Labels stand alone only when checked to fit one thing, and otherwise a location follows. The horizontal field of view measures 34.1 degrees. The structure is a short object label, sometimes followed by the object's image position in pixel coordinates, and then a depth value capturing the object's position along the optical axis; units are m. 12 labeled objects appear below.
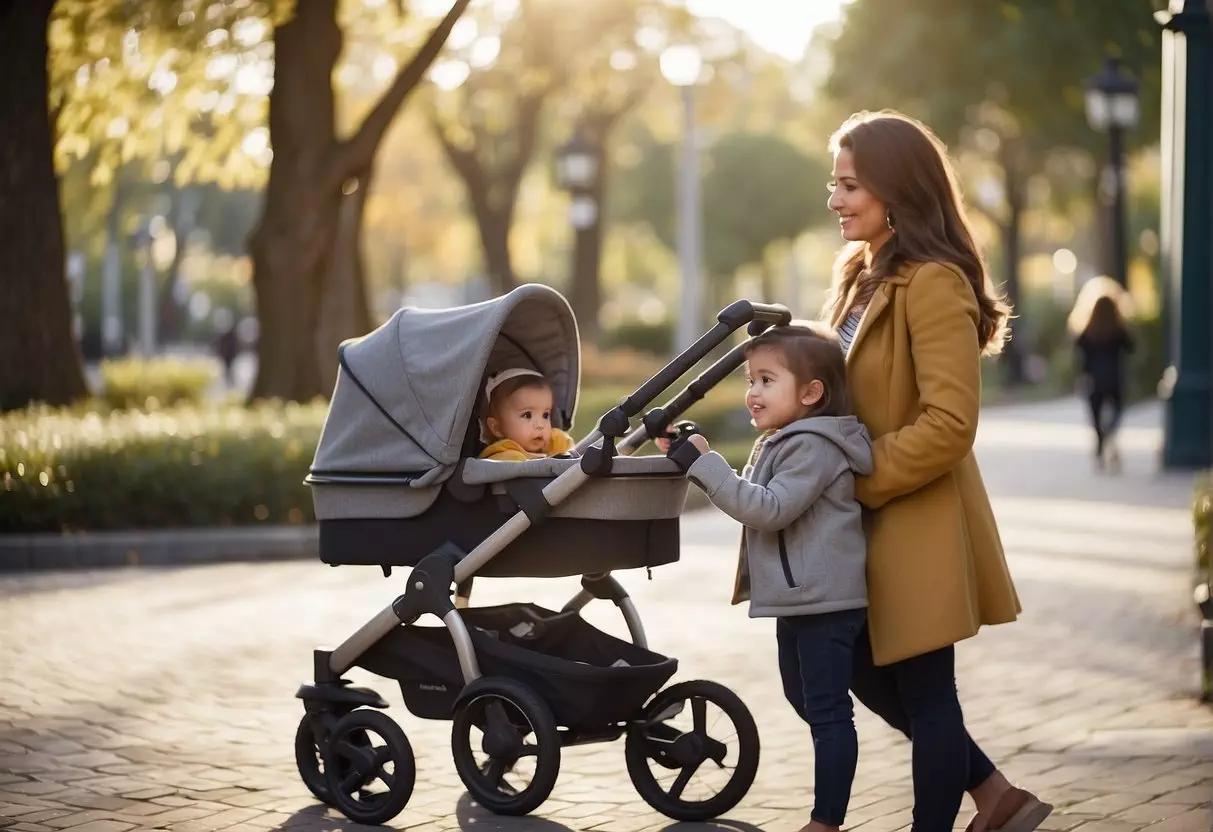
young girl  4.82
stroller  5.45
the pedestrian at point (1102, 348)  17.86
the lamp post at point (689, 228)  23.73
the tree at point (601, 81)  31.38
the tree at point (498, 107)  30.84
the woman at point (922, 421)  4.82
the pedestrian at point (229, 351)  43.34
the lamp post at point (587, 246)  34.28
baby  5.72
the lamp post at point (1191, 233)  17.00
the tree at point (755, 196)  54.31
